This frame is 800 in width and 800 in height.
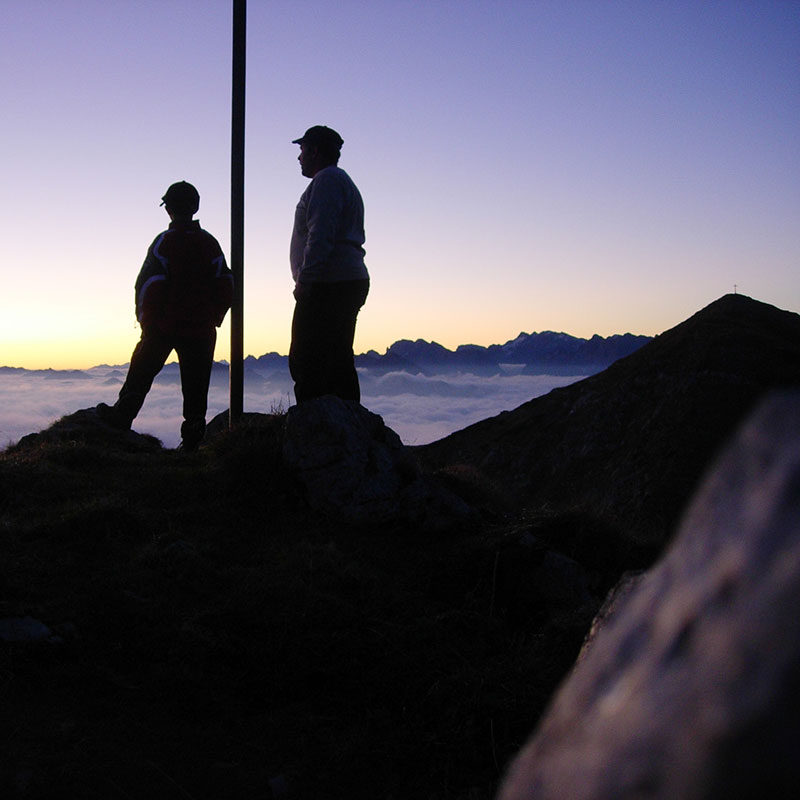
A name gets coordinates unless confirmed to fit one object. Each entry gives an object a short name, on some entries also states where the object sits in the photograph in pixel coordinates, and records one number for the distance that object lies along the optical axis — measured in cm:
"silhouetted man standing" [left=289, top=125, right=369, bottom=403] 601
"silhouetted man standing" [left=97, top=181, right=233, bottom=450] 744
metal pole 755
